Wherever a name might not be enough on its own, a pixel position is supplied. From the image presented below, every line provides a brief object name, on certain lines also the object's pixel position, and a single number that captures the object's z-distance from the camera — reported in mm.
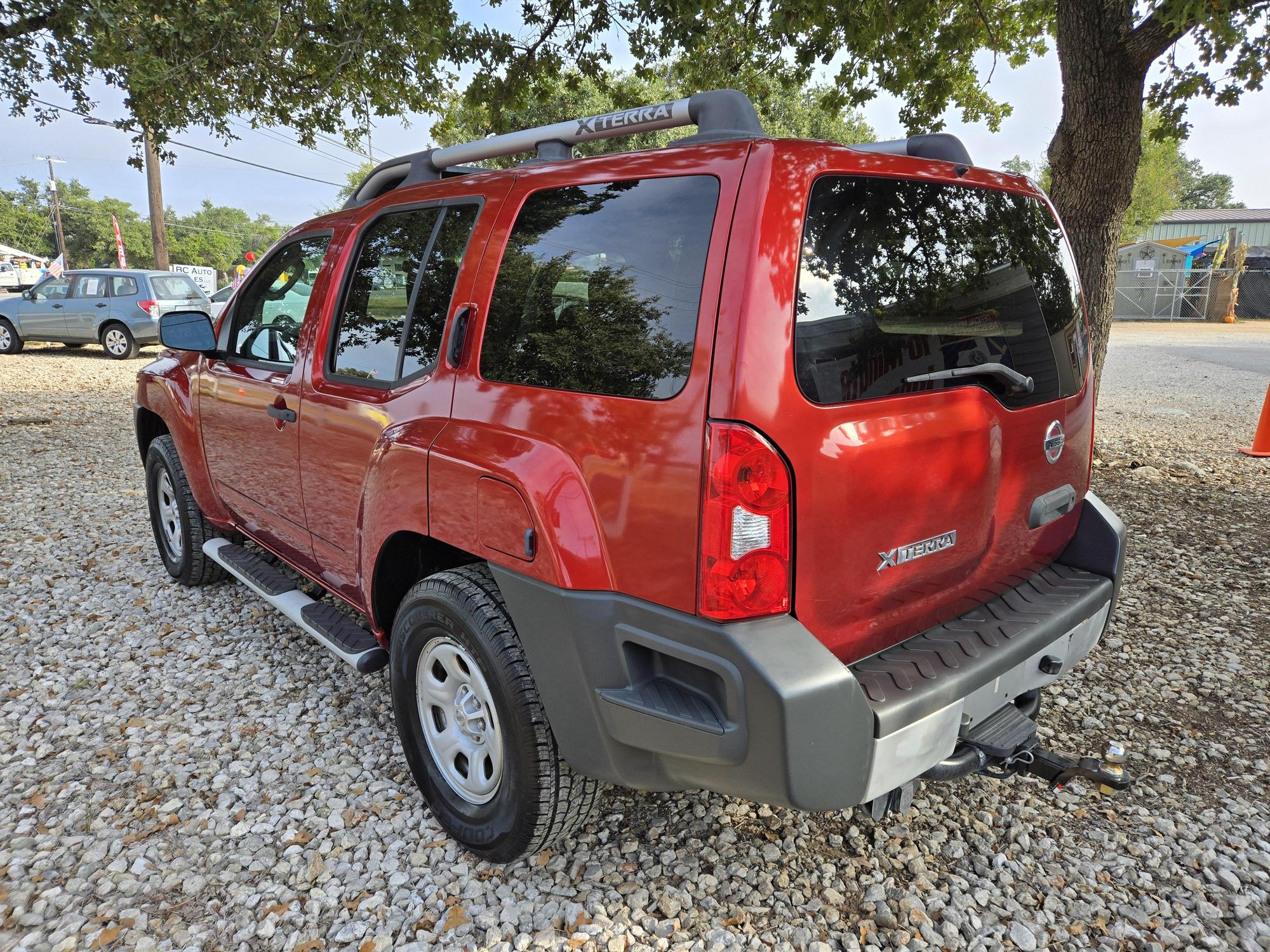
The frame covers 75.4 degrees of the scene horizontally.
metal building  47688
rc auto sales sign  39038
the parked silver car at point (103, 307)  16062
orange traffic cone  7731
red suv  1816
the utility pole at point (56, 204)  60250
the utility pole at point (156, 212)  21344
